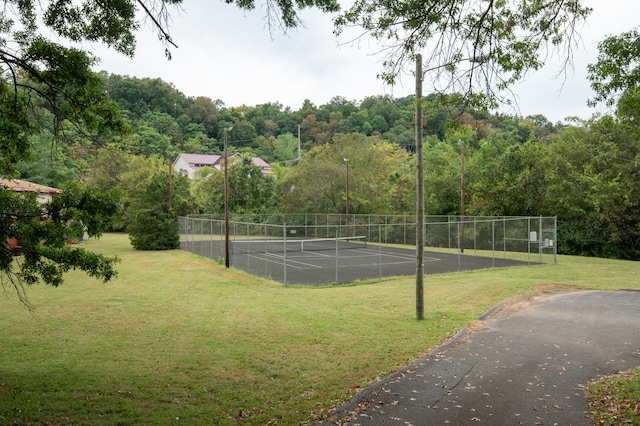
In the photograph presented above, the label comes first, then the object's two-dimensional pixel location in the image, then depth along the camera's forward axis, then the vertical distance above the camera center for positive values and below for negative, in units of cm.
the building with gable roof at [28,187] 2891 +174
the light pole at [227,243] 2495 -151
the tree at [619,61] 709 +236
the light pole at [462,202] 3016 +92
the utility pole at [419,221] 1168 -13
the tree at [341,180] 4956 +381
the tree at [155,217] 3609 -23
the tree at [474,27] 696 +283
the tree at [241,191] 5594 +284
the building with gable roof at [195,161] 8300 +929
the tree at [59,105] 650 +166
